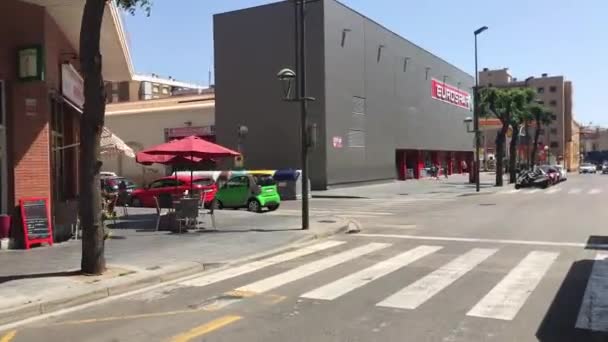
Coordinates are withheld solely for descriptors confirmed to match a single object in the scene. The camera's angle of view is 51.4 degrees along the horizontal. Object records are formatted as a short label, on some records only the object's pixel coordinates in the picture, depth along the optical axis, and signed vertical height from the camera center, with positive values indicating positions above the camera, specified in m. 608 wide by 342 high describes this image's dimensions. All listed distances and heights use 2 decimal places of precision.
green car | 23.83 -1.00
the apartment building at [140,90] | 88.88 +11.74
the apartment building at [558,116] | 135.12 +10.53
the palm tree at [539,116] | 59.72 +5.01
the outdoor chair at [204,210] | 16.45 -1.41
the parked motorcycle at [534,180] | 42.81 -1.07
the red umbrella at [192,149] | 16.70 +0.53
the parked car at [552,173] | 45.88 -0.70
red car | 25.08 -0.81
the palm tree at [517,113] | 47.16 +4.02
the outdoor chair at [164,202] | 16.48 -0.88
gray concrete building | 37.97 +5.08
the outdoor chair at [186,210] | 15.70 -1.01
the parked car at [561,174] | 53.97 -0.93
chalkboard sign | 12.47 -0.99
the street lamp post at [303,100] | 15.97 +1.72
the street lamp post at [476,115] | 38.79 +3.11
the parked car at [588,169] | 96.81 -0.83
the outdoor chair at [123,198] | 19.65 -0.93
